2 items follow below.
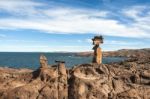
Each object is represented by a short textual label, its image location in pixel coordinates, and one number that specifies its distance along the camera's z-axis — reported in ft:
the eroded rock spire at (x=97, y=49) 56.34
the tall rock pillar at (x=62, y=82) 50.30
